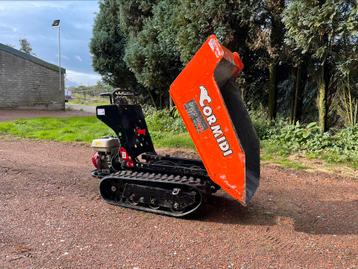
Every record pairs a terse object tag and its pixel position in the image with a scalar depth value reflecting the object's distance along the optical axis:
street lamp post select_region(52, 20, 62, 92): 22.02
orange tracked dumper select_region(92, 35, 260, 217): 3.84
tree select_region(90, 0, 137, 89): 16.12
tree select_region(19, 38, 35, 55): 44.42
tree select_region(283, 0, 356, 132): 6.96
